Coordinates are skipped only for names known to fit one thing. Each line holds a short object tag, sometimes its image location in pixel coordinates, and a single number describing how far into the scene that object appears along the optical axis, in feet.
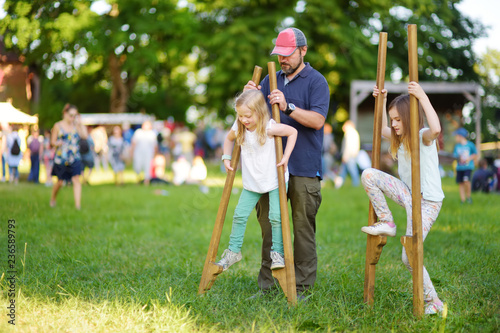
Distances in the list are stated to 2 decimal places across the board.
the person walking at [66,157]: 31.45
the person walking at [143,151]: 53.21
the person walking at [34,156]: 50.65
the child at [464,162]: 36.58
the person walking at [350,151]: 51.34
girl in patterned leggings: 13.35
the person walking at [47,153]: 52.39
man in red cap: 14.30
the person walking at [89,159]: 47.20
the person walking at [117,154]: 51.21
